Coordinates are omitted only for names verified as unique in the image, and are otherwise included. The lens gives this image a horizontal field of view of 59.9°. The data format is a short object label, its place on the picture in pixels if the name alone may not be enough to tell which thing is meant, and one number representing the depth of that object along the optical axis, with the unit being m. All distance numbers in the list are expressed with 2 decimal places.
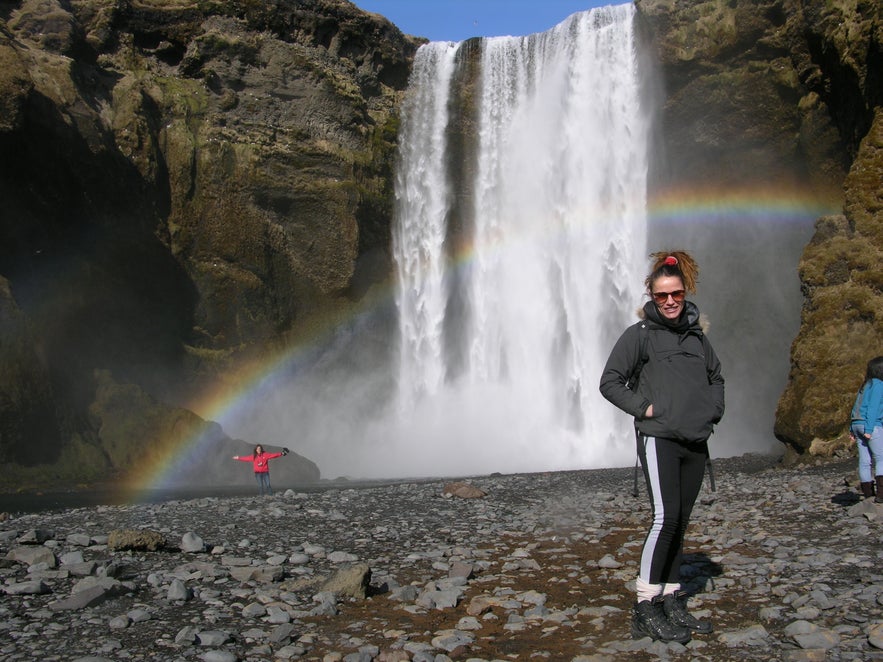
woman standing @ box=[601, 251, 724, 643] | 4.86
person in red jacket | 17.09
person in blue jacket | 8.78
